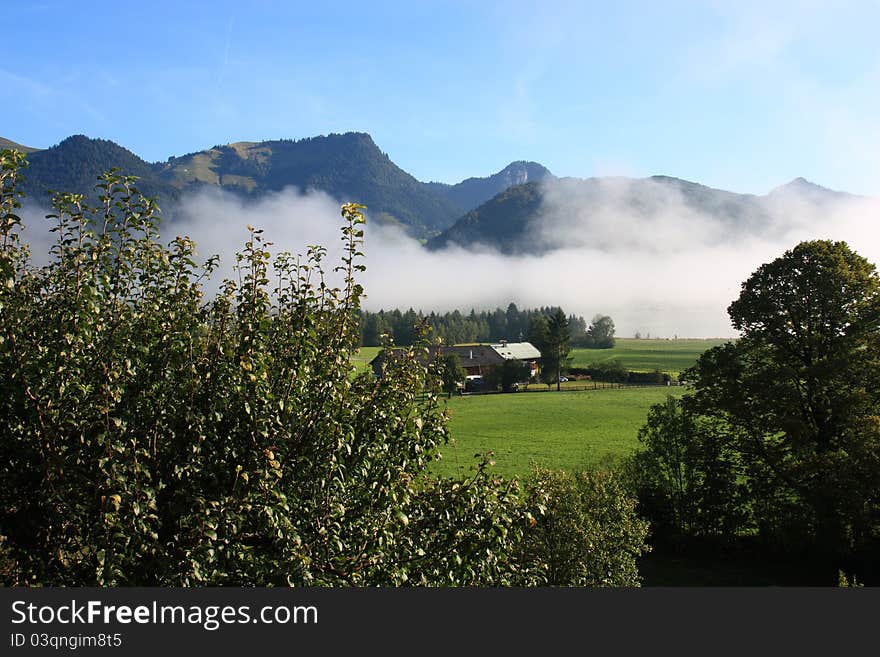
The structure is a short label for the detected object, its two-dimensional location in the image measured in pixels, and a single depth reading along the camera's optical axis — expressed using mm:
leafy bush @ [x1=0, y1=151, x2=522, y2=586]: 7449
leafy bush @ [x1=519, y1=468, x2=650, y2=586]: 21672
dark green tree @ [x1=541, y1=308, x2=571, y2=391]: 126938
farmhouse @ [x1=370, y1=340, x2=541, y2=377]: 143000
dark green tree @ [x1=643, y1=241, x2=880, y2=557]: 26234
